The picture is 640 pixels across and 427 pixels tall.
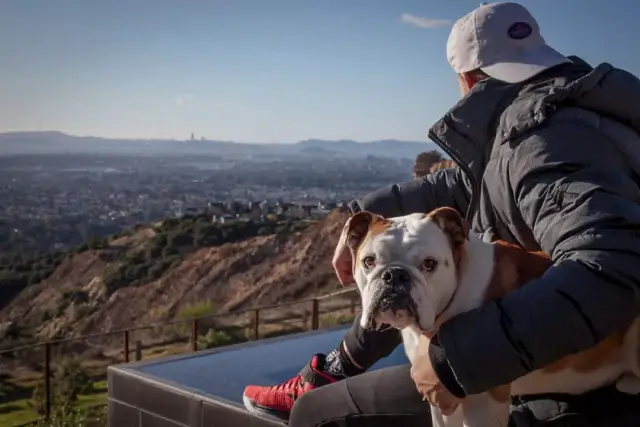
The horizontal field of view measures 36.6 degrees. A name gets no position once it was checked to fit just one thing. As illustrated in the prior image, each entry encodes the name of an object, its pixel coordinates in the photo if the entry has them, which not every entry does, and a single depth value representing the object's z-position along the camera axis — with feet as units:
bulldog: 7.05
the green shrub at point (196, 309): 73.23
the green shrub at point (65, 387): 42.16
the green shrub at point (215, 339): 39.37
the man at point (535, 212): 6.82
